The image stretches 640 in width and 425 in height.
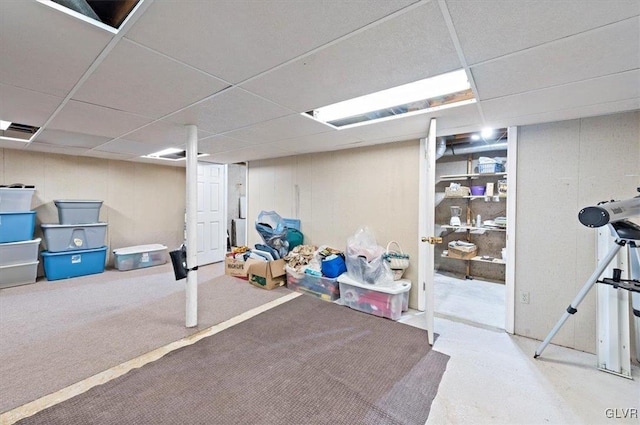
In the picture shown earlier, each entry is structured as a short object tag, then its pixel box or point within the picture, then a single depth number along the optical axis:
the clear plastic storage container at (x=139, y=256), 4.66
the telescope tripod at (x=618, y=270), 1.72
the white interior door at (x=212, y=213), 5.23
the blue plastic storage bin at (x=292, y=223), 4.38
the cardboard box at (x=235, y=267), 4.27
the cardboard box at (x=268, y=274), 3.76
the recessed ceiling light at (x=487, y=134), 3.51
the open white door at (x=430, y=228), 2.33
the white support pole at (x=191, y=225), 2.61
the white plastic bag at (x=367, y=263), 3.03
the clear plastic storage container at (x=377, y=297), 2.87
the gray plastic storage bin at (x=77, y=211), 4.12
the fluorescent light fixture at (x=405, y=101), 1.84
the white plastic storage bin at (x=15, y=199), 3.62
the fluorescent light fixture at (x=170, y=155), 4.17
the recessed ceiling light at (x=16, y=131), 2.85
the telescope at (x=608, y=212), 1.58
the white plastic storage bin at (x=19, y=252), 3.63
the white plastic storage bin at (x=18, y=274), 3.65
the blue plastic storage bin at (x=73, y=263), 4.03
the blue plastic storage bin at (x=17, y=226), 3.62
